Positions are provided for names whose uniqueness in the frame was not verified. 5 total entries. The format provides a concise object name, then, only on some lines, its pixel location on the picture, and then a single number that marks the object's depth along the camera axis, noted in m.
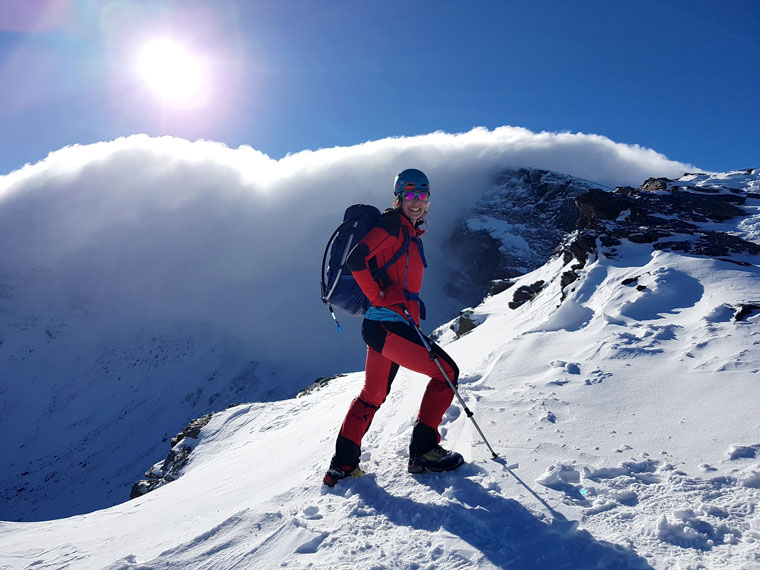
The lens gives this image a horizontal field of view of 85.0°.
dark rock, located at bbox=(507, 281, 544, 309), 16.73
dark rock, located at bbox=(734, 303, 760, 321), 6.09
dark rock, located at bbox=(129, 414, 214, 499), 14.48
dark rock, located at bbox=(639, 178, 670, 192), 17.27
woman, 4.07
